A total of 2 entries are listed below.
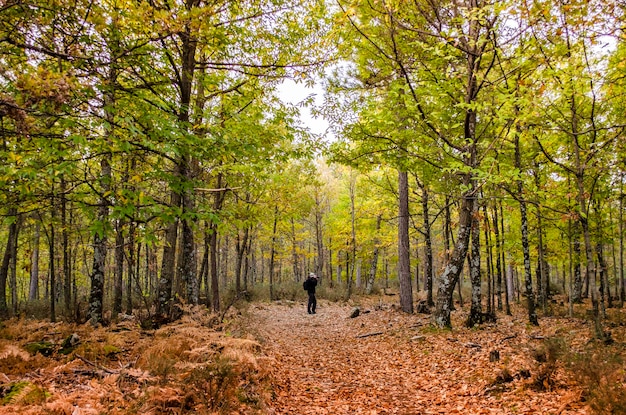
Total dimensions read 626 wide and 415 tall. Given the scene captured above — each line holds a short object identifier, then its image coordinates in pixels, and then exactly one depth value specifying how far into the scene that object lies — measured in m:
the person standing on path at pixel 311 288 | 16.16
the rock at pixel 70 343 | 5.35
